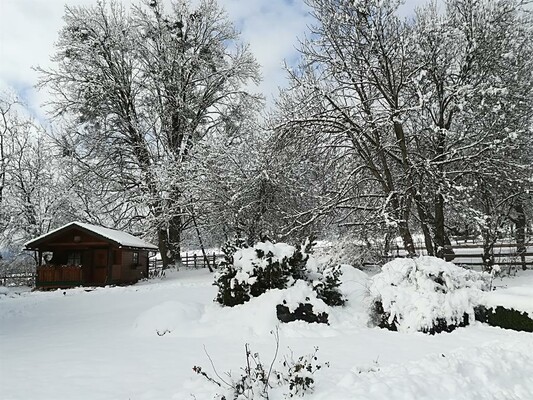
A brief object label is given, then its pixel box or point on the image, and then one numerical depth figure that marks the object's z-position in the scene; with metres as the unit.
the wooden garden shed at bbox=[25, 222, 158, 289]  20.17
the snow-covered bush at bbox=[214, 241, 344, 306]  9.32
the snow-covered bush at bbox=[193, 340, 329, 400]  4.44
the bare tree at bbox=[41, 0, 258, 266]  23.02
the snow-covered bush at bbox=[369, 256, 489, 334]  7.88
